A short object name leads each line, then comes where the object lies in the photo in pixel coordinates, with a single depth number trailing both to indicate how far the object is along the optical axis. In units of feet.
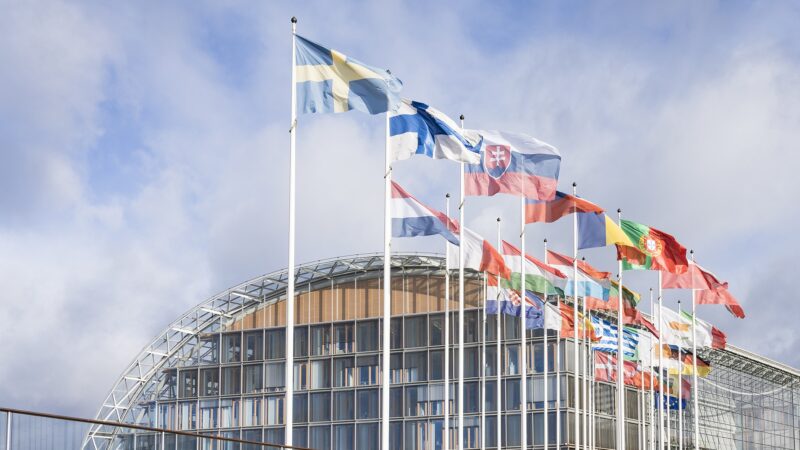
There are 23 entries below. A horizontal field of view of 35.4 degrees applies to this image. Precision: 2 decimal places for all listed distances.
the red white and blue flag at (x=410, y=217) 152.46
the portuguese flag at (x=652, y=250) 192.24
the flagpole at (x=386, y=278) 127.44
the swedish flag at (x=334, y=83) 117.08
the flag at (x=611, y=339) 232.53
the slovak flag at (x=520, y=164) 156.15
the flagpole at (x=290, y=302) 110.22
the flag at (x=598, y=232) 184.03
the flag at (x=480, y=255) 176.65
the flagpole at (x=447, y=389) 173.86
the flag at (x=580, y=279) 206.28
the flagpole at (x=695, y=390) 239.38
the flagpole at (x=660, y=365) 218.46
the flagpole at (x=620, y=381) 197.16
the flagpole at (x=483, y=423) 226.58
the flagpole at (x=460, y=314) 159.06
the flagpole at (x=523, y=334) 180.86
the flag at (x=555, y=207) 178.91
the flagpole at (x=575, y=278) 189.88
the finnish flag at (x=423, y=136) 132.98
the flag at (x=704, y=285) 214.69
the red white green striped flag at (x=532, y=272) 197.88
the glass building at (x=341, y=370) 305.32
